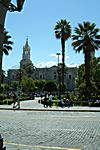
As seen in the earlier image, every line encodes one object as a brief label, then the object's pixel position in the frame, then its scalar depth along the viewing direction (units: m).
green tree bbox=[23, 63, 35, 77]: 71.26
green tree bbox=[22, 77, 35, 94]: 51.40
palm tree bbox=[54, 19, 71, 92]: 32.03
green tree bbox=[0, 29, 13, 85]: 28.18
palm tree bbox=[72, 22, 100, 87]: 26.97
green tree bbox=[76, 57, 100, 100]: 25.36
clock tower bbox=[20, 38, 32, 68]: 88.83
